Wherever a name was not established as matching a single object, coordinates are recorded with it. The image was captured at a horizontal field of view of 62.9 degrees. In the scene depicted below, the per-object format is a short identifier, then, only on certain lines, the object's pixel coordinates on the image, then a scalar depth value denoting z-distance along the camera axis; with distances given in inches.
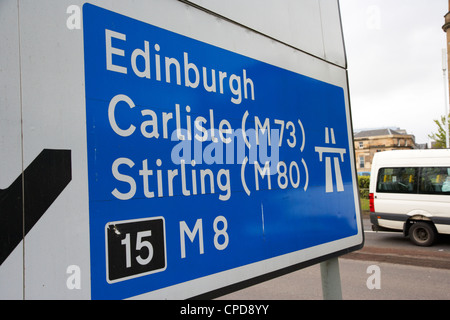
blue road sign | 39.2
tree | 914.1
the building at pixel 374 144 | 2490.2
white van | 338.0
